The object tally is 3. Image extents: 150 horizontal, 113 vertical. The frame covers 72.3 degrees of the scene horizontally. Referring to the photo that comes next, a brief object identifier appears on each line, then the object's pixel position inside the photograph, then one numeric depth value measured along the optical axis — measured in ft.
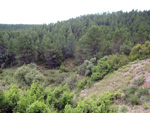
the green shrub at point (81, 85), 40.40
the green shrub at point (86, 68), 53.58
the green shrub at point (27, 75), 42.60
